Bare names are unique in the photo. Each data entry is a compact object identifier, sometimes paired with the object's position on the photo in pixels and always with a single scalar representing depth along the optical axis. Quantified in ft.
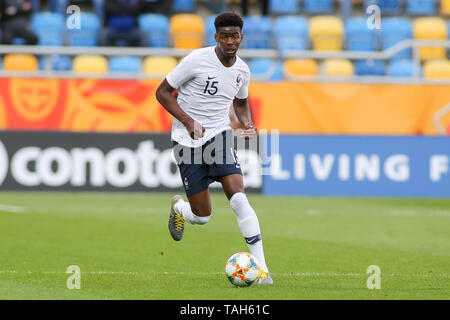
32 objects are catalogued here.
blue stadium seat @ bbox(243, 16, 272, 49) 69.36
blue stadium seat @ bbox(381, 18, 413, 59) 72.59
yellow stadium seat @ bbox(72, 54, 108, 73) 65.21
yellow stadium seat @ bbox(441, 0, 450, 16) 78.95
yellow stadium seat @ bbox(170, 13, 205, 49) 70.16
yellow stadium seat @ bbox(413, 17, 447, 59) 74.18
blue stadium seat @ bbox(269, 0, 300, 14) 75.92
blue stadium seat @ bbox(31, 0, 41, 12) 71.50
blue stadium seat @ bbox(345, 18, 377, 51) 72.02
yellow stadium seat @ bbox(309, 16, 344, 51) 72.23
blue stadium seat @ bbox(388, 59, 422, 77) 69.10
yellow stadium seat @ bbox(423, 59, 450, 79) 68.59
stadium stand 67.51
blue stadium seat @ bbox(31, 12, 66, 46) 68.13
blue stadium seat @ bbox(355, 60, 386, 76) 68.74
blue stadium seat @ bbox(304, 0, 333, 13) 77.00
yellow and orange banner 60.34
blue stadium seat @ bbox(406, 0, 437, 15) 78.12
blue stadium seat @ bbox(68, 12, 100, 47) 67.97
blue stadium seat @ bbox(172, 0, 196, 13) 75.15
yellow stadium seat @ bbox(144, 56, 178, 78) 65.26
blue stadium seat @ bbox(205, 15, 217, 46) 66.44
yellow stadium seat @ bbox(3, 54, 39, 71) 64.23
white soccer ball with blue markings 25.72
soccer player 27.22
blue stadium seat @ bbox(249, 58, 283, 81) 63.26
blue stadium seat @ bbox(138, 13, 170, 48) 69.46
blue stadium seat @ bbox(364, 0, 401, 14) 76.02
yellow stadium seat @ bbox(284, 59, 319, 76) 67.05
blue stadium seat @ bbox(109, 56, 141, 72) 66.69
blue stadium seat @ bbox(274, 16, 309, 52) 71.67
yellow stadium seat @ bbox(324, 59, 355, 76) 67.56
